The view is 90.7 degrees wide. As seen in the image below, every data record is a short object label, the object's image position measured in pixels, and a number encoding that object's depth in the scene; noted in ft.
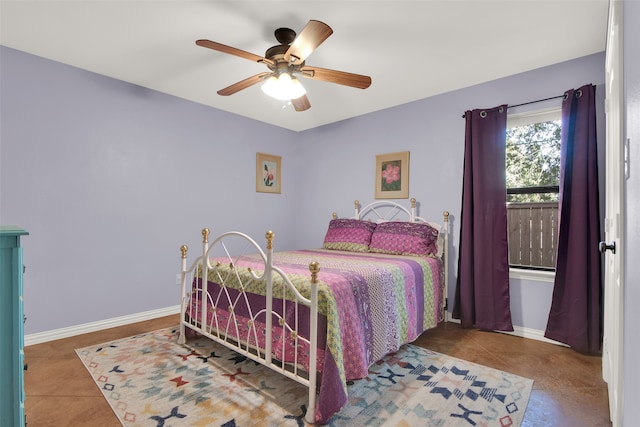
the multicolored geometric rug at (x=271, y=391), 5.44
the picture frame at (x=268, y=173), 14.17
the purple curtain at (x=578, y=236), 7.93
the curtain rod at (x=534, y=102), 8.87
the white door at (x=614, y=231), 3.83
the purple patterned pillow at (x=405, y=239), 10.12
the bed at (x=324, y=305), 5.42
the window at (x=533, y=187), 9.51
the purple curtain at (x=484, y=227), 9.50
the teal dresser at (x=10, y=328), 3.36
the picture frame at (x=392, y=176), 11.96
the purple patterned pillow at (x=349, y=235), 11.38
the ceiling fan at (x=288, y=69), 6.21
